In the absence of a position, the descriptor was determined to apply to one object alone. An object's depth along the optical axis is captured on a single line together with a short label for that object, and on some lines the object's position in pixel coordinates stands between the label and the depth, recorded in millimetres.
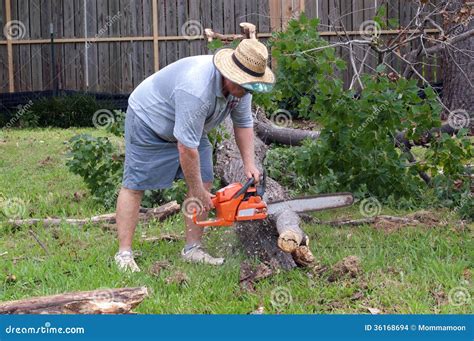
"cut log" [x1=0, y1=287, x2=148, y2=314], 3830
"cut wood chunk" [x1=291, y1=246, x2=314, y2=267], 4906
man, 4582
